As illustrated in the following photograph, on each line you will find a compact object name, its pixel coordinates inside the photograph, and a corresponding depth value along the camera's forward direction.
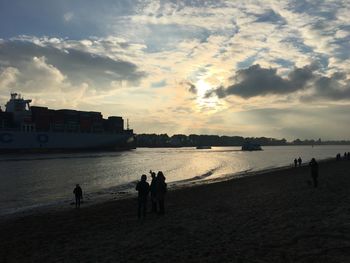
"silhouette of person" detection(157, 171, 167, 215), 15.13
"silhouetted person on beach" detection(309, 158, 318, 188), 23.27
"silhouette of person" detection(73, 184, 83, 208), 21.45
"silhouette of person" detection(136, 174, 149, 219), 14.37
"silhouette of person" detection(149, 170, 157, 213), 15.26
